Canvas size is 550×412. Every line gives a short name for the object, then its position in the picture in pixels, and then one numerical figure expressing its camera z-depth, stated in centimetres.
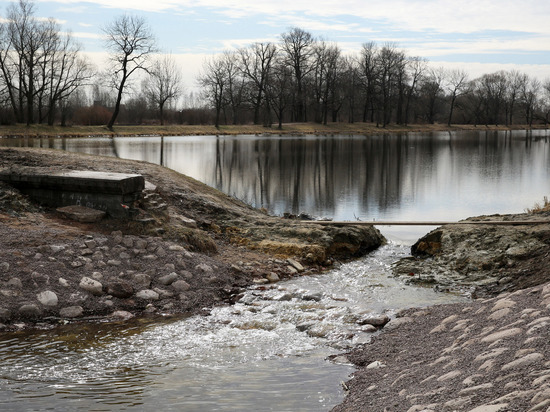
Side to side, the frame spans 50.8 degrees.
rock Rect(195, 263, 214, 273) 920
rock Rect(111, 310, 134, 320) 758
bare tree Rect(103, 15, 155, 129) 6016
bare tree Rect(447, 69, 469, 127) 10406
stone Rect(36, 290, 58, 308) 752
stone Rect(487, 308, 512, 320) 600
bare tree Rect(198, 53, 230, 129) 7700
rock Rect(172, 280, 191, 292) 852
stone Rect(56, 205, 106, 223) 1011
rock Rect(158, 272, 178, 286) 859
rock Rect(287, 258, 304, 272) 1033
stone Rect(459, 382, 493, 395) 421
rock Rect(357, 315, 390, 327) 747
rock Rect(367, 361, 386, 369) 594
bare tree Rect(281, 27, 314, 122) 8094
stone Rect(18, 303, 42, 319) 730
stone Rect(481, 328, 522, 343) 519
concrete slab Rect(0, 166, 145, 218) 1016
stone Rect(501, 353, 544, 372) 439
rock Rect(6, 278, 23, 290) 762
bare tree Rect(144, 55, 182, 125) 7794
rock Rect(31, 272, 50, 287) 780
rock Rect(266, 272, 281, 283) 963
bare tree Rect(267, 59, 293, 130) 7712
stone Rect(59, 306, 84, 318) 746
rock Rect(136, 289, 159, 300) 814
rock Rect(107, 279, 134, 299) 805
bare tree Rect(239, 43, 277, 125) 7919
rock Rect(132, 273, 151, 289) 841
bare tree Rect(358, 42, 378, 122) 8638
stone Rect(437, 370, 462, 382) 471
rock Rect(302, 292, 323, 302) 863
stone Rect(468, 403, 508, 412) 376
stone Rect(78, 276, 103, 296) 796
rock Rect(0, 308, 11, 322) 714
